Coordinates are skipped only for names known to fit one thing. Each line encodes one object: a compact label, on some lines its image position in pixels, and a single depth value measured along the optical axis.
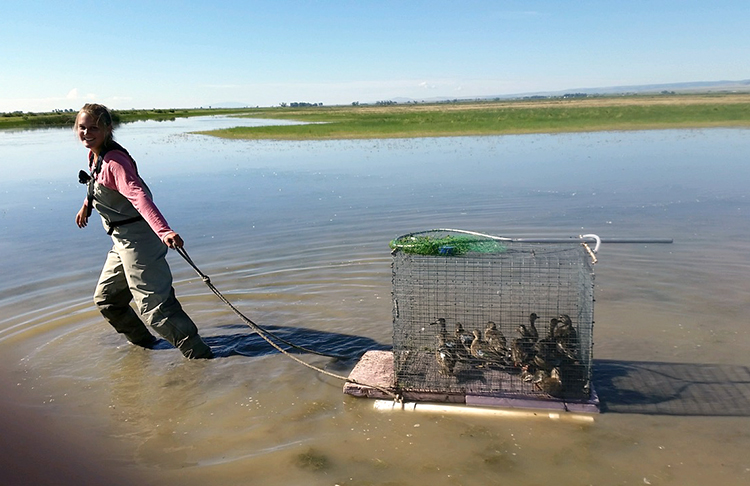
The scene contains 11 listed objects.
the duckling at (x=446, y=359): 5.68
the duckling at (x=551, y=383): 5.32
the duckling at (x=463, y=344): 5.76
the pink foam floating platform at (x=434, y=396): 5.29
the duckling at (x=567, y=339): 5.41
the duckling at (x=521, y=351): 5.60
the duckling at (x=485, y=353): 5.65
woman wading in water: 5.96
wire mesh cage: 5.39
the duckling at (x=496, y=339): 5.70
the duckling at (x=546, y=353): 5.43
